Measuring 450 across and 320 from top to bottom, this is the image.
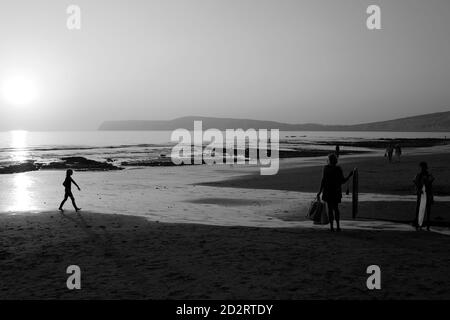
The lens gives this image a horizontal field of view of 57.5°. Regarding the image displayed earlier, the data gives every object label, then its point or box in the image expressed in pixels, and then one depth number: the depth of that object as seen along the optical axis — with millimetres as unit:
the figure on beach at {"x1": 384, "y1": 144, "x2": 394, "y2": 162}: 39216
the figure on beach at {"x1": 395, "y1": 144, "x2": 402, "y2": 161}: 42759
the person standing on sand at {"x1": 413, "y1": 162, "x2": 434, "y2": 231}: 11633
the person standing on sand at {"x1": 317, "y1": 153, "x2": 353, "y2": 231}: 10930
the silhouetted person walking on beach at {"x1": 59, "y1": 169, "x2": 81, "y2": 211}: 16109
